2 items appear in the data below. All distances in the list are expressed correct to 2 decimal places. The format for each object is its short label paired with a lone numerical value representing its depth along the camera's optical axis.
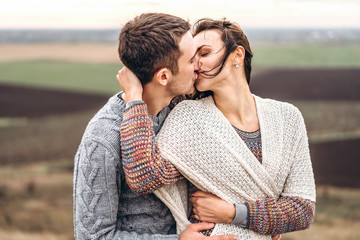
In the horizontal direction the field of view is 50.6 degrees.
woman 1.72
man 1.68
